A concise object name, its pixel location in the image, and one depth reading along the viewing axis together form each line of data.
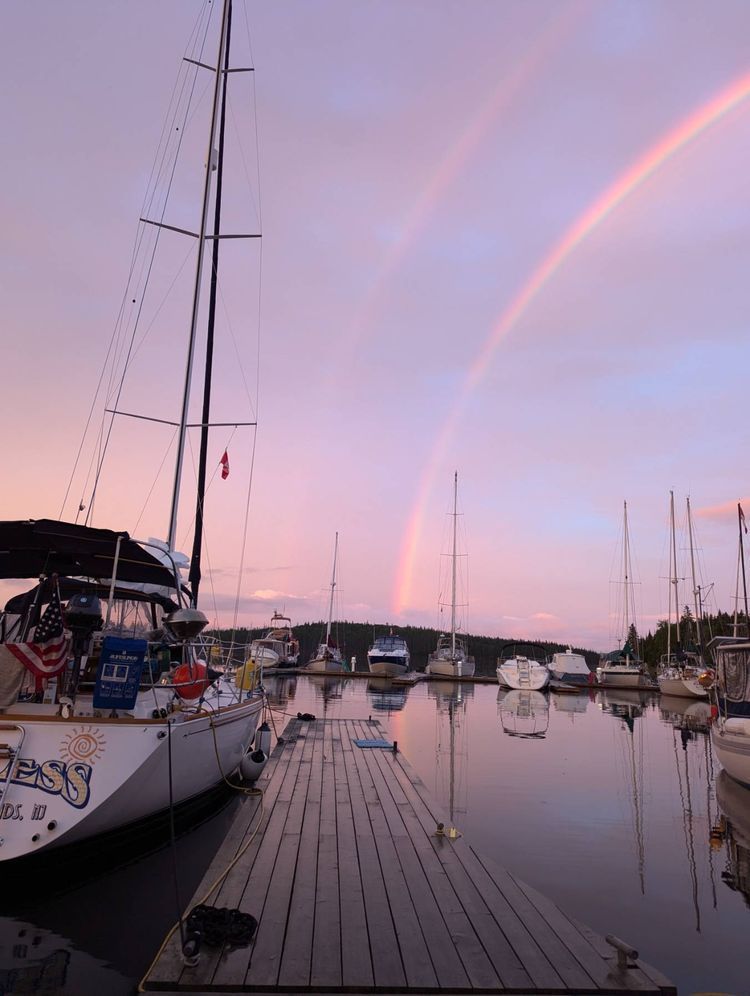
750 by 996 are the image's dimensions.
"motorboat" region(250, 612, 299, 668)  52.58
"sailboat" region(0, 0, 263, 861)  6.70
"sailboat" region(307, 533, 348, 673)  54.34
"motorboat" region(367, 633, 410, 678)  53.22
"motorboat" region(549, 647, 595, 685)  55.22
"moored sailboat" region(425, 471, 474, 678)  56.03
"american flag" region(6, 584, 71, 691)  7.65
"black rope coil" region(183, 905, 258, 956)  4.77
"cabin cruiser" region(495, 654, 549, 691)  45.72
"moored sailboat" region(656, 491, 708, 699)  40.06
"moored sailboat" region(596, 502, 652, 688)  50.28
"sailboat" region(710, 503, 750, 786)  13.60
